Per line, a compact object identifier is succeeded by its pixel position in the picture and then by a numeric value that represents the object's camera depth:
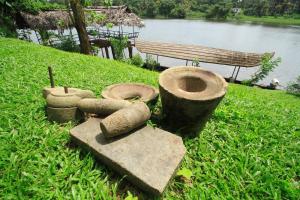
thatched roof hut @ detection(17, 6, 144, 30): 18.00
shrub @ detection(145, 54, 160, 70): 16.31
